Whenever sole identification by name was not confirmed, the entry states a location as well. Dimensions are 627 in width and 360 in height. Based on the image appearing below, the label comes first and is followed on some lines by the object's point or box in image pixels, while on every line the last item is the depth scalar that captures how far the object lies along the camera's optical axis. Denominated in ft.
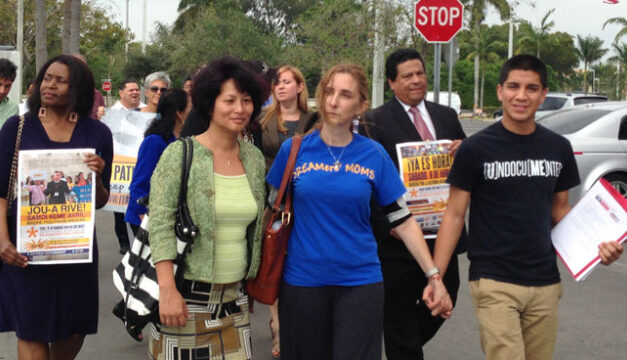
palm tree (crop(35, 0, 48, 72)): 69.67
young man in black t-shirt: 12.05
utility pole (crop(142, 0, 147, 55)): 188.91
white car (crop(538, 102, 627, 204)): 35.76
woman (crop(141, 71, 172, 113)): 23.86
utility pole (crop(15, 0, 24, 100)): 114.01
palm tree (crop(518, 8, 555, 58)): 253.03
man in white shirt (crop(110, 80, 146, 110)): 29.84
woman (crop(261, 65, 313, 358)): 18.51
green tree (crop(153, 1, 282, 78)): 152.05
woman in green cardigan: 10.53
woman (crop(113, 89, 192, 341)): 18.25
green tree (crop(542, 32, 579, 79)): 304.30
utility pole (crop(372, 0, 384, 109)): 66.89
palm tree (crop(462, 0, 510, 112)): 90.50
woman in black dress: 12.66
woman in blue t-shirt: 11.14
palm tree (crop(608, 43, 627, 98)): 255.29
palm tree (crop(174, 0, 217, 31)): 220.02
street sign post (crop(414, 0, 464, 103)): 35.81
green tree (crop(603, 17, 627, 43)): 225.56
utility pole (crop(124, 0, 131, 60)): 189.88
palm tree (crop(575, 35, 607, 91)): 298.76
